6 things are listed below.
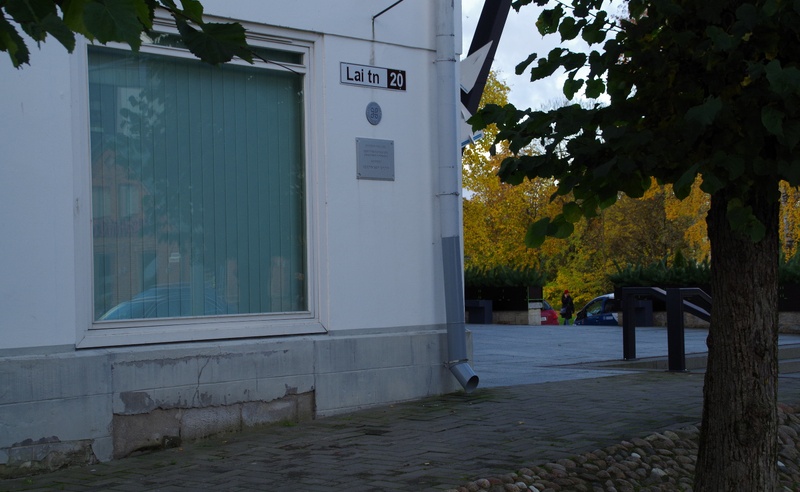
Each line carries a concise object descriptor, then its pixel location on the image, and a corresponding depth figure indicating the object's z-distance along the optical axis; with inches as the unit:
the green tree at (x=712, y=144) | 184.4
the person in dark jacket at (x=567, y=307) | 1670.8
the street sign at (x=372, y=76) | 334.0
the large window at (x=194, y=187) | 292.7
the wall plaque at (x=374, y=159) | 336.2
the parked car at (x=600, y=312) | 1226.3
